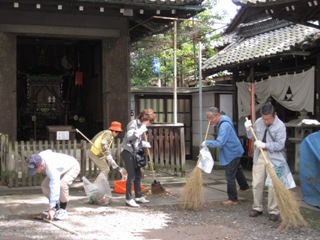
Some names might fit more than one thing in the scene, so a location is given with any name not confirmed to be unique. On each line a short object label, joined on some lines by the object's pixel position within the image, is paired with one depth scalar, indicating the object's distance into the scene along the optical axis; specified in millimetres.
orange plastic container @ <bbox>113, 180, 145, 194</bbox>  8518
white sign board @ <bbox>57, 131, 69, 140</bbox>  10849
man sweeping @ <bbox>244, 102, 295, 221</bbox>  6320
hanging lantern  14109
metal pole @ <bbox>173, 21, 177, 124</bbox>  12822
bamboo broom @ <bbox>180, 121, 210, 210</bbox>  6914
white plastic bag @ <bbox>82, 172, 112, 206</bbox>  7398
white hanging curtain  10594
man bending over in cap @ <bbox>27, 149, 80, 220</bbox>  5746
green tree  17703
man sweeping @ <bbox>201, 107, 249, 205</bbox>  7379
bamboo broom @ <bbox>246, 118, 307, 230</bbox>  5789
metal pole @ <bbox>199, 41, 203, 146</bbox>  12742
